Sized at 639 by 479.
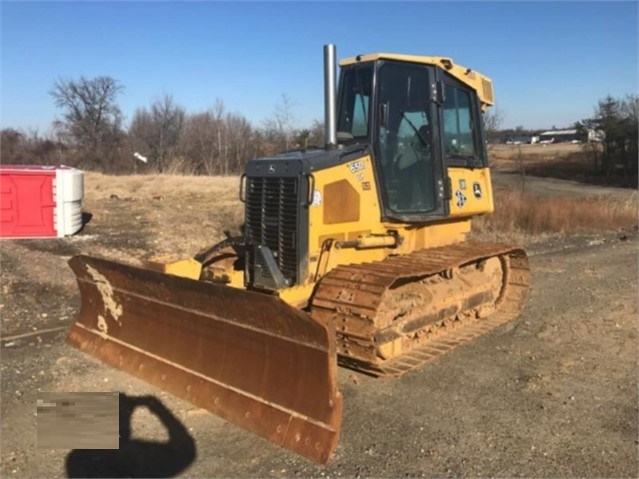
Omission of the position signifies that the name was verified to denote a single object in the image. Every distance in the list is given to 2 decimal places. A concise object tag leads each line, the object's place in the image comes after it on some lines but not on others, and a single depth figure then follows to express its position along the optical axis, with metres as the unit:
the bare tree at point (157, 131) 42.69
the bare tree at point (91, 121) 49.41
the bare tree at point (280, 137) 28.68
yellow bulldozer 4.70
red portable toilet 10.94
